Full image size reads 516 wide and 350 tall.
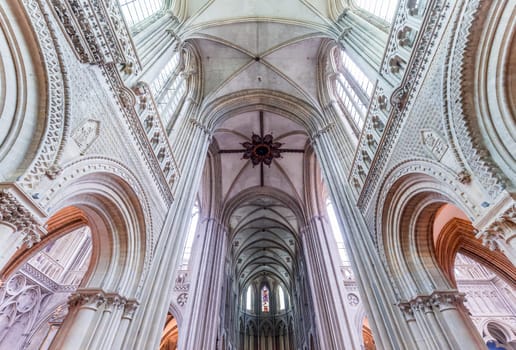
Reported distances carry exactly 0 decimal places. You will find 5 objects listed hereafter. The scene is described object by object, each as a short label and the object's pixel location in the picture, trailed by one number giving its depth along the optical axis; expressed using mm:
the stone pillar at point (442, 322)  4992
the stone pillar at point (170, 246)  5836
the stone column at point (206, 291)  11298
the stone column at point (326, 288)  11328
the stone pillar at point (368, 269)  5996
